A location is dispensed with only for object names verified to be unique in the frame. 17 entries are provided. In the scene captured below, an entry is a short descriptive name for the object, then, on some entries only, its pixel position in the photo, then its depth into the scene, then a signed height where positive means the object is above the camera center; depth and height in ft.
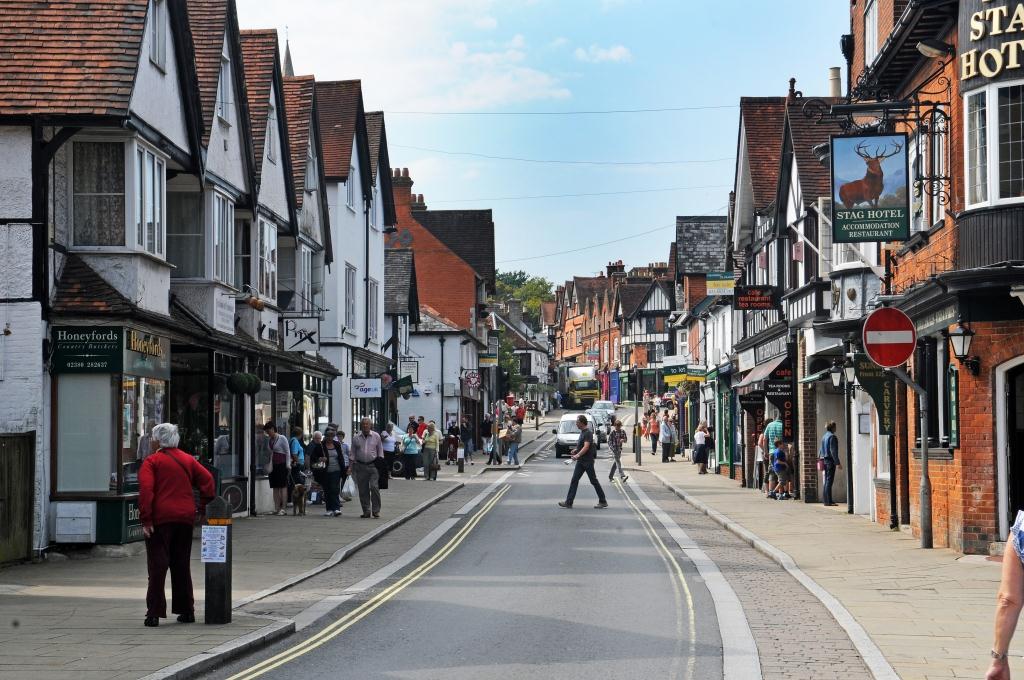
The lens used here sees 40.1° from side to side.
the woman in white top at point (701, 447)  155.43 -4.14
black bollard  40.63 -4.22
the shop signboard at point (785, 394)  106.22 +1.17
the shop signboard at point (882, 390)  75.31 +1.01
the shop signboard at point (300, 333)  102.32 +5.87
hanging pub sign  65.62 +10.07
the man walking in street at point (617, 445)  135.63 -3.50
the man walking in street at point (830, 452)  93.81 -2.92
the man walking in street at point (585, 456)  92.58 -2.96
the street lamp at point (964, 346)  58.54 +2.59
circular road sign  57.31 +2.93
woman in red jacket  41.24 -2.78
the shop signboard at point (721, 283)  126.89 +11.46
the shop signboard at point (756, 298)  112.98 +8.98
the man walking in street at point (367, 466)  84.38 -3.19
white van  200.44 -3.67
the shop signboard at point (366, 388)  122.52 +2.18
